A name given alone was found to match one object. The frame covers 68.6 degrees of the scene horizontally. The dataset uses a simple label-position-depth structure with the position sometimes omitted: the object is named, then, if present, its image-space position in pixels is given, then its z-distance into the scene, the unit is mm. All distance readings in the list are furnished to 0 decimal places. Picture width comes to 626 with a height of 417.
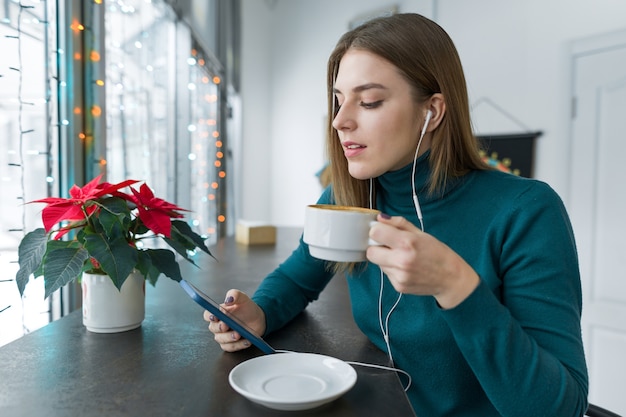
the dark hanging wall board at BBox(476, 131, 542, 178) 3070
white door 2625
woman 646
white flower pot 861
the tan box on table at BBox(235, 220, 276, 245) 2223
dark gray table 583
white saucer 568
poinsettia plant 777
